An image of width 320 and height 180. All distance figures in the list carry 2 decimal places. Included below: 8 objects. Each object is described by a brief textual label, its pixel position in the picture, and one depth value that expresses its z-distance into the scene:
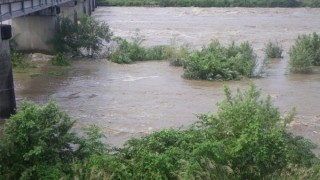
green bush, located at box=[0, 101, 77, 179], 11.47
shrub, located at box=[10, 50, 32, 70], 31.21
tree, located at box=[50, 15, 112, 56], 34.94
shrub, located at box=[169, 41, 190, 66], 32.07
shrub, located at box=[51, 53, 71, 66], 32.78
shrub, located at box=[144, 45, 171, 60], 34.38
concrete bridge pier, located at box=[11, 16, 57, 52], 35.50
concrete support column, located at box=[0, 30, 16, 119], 19.89
